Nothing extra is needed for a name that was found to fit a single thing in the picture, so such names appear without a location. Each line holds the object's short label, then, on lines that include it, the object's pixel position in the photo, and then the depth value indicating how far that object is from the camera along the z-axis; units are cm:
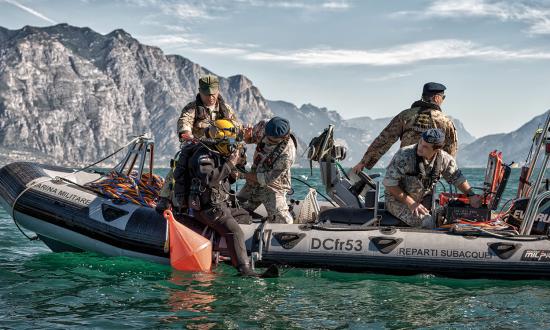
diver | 778
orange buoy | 808
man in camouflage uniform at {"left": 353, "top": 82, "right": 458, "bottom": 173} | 891
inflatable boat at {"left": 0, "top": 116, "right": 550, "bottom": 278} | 804
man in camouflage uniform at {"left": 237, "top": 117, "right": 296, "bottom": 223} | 836
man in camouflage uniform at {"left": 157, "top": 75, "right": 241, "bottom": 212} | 882
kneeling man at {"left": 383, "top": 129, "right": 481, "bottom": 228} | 818
